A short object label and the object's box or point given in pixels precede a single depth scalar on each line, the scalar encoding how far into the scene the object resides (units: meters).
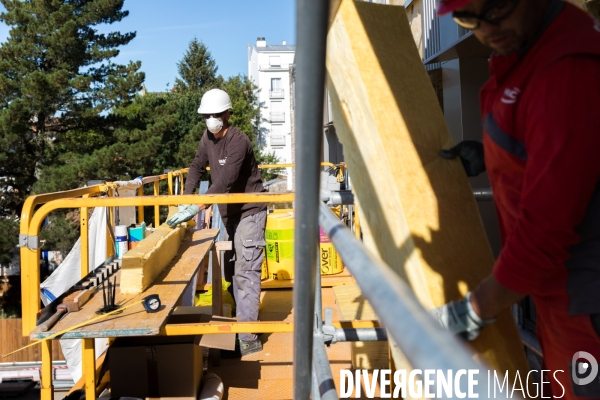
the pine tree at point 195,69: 60.34
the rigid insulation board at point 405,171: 1.75
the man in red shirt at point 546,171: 1.27
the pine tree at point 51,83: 22.23
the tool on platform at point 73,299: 3.37
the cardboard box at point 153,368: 3.94
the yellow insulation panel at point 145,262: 3.85
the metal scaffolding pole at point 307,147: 0.86
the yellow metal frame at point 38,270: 3.38
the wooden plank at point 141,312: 3.14
